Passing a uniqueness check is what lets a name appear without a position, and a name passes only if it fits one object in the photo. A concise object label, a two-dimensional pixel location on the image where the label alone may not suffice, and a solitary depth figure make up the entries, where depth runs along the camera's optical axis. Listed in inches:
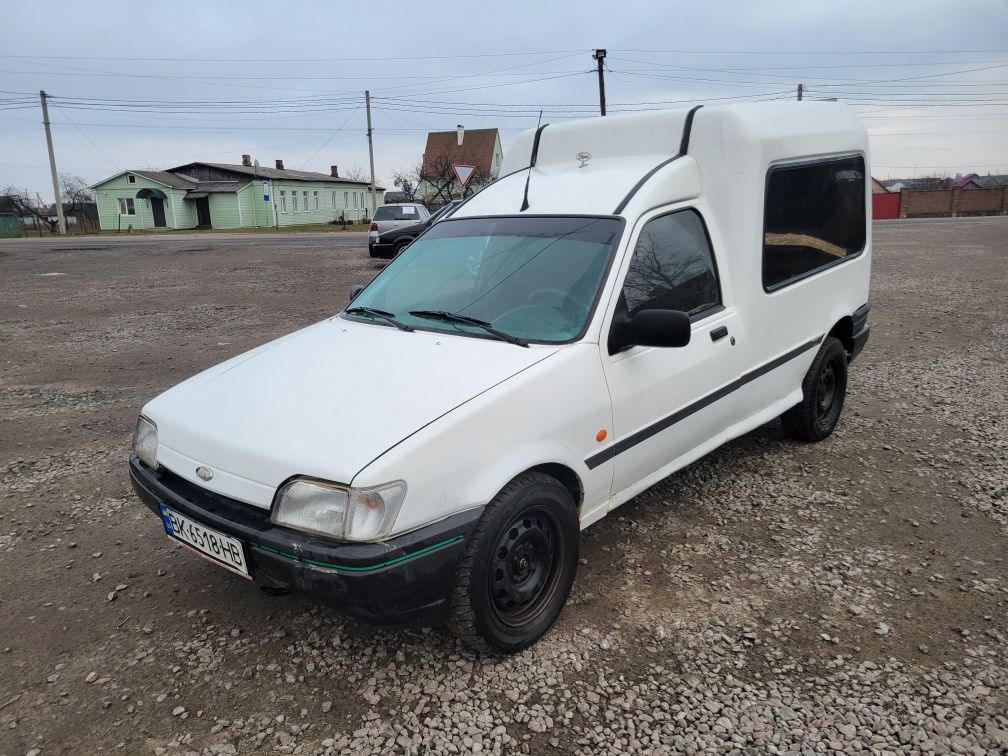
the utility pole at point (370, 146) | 1781.6
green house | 1910.7
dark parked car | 697.6
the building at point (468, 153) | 2081.7
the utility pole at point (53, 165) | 1675.0
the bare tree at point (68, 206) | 1907.0
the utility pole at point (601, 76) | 1280.8
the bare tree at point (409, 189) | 1915.6
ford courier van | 98.5
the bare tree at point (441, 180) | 1804.9
